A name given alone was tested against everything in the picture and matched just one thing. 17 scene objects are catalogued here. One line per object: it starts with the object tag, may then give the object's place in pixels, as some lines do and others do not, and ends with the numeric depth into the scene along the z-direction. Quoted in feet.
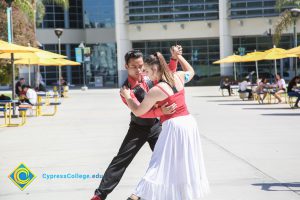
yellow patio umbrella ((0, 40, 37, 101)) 56.95
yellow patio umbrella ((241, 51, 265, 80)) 104.88
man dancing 19.38
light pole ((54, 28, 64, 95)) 135.03
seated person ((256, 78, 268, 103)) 85.25
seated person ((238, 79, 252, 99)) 95.34
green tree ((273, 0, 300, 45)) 123.75
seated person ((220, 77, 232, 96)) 111.55
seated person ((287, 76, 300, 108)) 73.54
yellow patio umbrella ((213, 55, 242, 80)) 120.82
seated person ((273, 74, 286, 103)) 82.48
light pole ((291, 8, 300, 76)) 95.47
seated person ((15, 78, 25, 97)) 74.34
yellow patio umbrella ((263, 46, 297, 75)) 92.54
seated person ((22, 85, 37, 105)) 68.90
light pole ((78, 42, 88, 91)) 166.83
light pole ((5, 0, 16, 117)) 68.78
